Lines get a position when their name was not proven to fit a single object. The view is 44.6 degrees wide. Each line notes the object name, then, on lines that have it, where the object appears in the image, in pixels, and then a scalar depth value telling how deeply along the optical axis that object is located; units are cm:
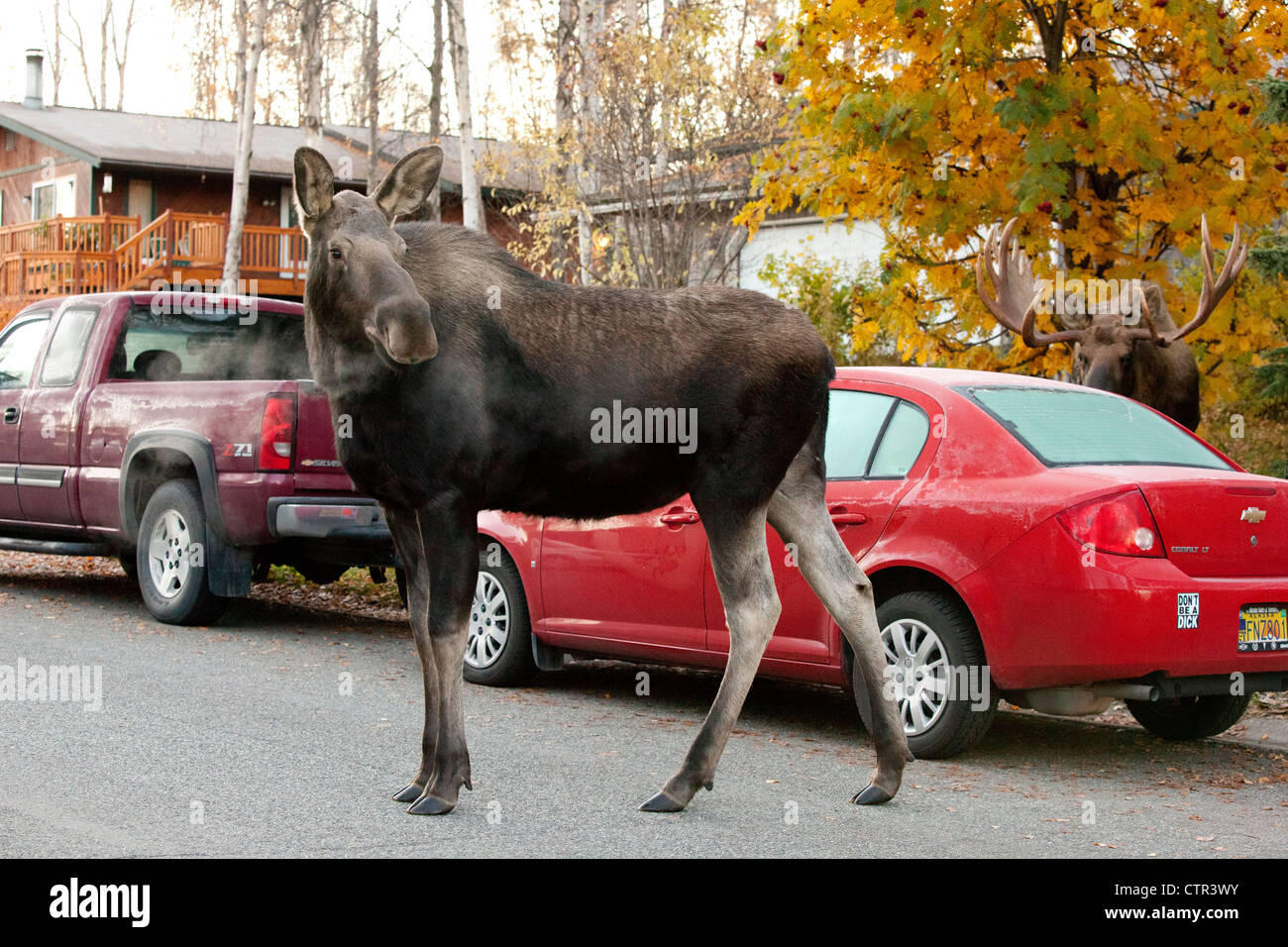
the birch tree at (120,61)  5706
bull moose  1153
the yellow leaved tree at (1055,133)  1209
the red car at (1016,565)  655
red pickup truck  1045
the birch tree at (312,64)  2786
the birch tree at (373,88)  3262
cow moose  576
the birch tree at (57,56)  5853
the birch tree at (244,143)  2934
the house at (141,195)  3334
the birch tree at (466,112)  2447
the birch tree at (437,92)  3459
